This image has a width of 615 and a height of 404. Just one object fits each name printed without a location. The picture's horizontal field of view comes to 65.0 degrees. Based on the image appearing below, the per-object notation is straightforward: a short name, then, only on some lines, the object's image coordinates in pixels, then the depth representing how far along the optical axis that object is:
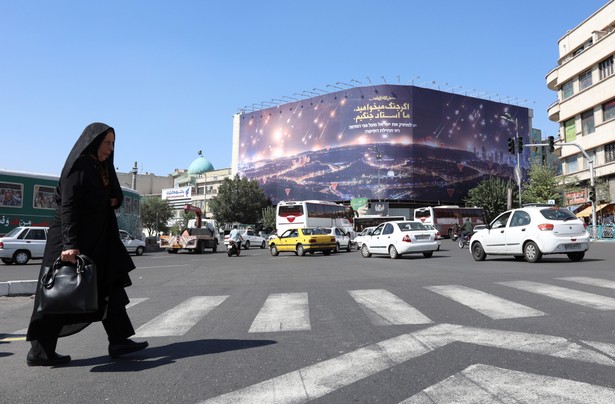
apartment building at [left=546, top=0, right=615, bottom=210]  40.22
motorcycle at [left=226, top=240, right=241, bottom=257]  24.95
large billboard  73.62
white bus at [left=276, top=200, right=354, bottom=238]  33.75
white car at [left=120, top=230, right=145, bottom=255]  27.38
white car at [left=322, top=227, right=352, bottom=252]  27.27
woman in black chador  3.92
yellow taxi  24.52
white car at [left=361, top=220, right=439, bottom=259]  19.05
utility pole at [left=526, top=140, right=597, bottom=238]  28.33
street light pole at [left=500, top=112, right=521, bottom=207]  37.76
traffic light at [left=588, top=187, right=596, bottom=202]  28.83
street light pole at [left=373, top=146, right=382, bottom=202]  68.90
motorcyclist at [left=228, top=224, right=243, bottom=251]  24.98
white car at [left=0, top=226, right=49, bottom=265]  19.52
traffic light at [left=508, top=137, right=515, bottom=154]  30.10
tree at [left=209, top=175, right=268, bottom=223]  75.31
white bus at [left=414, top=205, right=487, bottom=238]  45.16
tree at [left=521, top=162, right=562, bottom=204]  43.01
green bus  20.53
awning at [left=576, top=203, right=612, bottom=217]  40.25
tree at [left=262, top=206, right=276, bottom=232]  75.81
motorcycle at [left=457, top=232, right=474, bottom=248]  26.79
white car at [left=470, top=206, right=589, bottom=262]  13.52
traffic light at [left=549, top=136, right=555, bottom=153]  28.25
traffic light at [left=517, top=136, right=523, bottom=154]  30.30
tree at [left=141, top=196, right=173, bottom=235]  82.81
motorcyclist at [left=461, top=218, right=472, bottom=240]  27.14
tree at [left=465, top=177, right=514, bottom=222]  69.00
